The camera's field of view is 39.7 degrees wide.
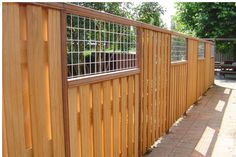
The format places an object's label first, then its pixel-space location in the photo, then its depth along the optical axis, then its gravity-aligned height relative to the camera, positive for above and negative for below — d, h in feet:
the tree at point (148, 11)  58.34 +7.64
